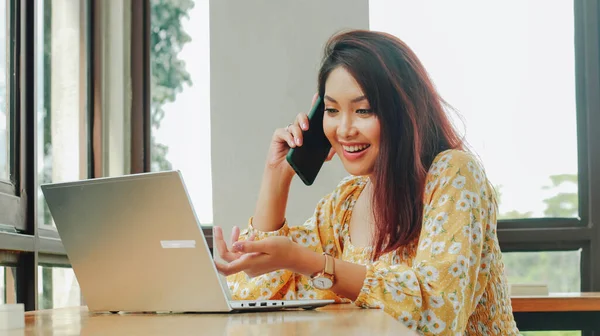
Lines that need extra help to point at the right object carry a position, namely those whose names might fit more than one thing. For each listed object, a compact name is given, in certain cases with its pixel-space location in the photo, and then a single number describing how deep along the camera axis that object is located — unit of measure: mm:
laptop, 1152
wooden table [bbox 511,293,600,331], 2426
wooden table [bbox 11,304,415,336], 936
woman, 1378
